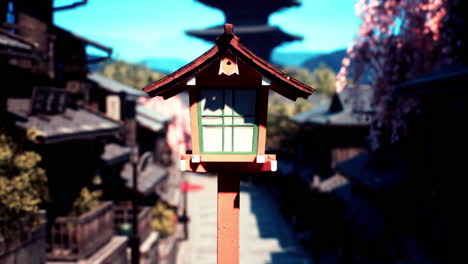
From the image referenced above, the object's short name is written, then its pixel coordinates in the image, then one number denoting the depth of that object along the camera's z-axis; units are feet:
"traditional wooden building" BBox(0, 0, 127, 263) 31.63
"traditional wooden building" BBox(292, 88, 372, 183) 70.69
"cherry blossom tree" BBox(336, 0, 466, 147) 32.37
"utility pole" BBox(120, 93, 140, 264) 41.83
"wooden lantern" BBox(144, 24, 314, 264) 10.68
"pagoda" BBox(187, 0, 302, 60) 117.08
